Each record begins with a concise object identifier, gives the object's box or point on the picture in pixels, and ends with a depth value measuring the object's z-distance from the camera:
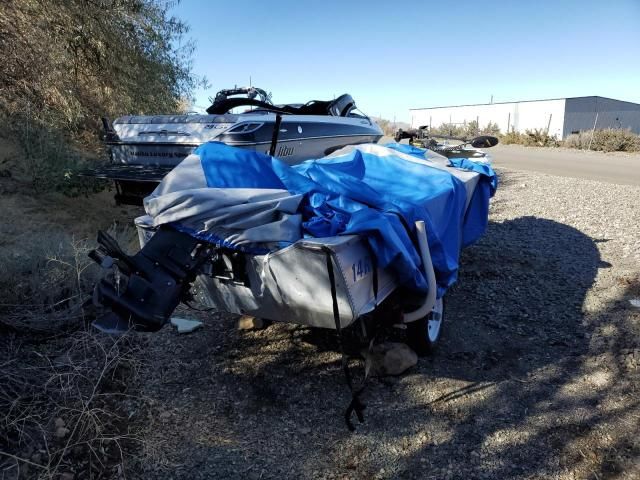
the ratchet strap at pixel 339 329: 2.31
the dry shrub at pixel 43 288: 3.66
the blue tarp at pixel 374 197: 2.60
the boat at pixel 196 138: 5.27
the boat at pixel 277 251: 2.44
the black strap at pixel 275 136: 4.89
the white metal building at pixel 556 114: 36.31
